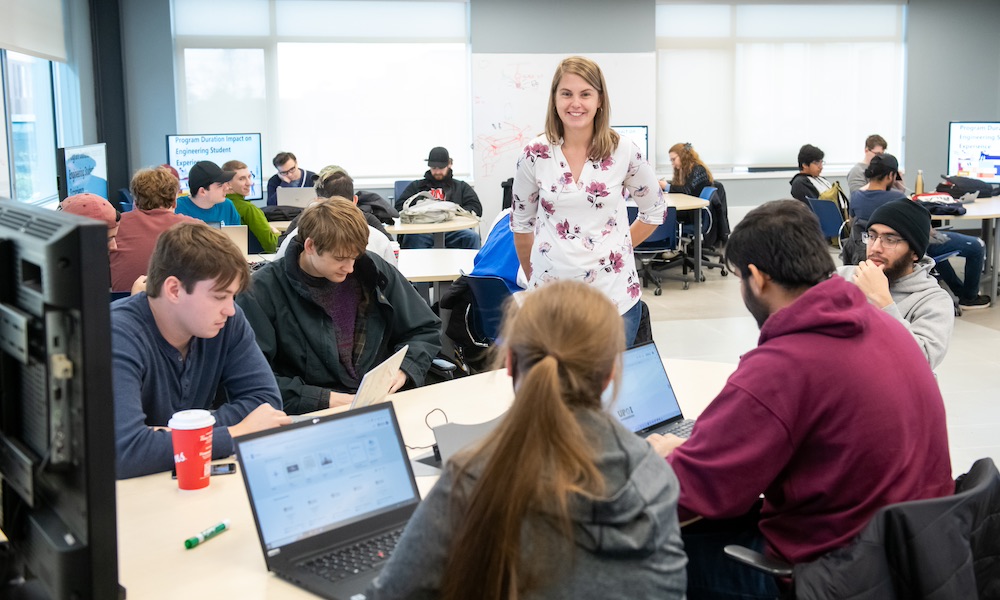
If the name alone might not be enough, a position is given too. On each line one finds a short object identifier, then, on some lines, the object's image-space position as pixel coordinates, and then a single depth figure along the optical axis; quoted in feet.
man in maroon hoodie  5.70
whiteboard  33.73
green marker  5.58
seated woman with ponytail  3.89
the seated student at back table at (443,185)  28.19
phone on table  6.69
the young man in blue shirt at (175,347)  6.70
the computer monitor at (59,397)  3.11
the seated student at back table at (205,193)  19.38
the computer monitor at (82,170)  19.88
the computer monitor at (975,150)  29.19
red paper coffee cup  6.23
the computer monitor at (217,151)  29.14
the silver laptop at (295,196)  25.17
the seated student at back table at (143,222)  13.61
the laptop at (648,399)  7.66
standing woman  10.42
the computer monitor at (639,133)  33.32
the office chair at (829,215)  26.53
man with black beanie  9.47
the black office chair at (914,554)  5.19
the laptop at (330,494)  5.27
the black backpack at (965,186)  26.81
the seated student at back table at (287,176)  28.91
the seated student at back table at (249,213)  20.59
